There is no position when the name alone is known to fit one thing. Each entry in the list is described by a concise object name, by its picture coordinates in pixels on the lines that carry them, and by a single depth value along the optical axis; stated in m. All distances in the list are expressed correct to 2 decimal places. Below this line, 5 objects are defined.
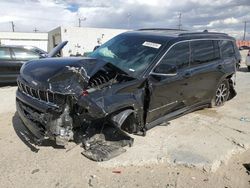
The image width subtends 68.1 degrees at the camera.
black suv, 2.64
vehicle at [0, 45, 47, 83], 6.55
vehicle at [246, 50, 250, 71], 9.83
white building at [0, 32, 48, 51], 32.57
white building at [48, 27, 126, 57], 23.53
